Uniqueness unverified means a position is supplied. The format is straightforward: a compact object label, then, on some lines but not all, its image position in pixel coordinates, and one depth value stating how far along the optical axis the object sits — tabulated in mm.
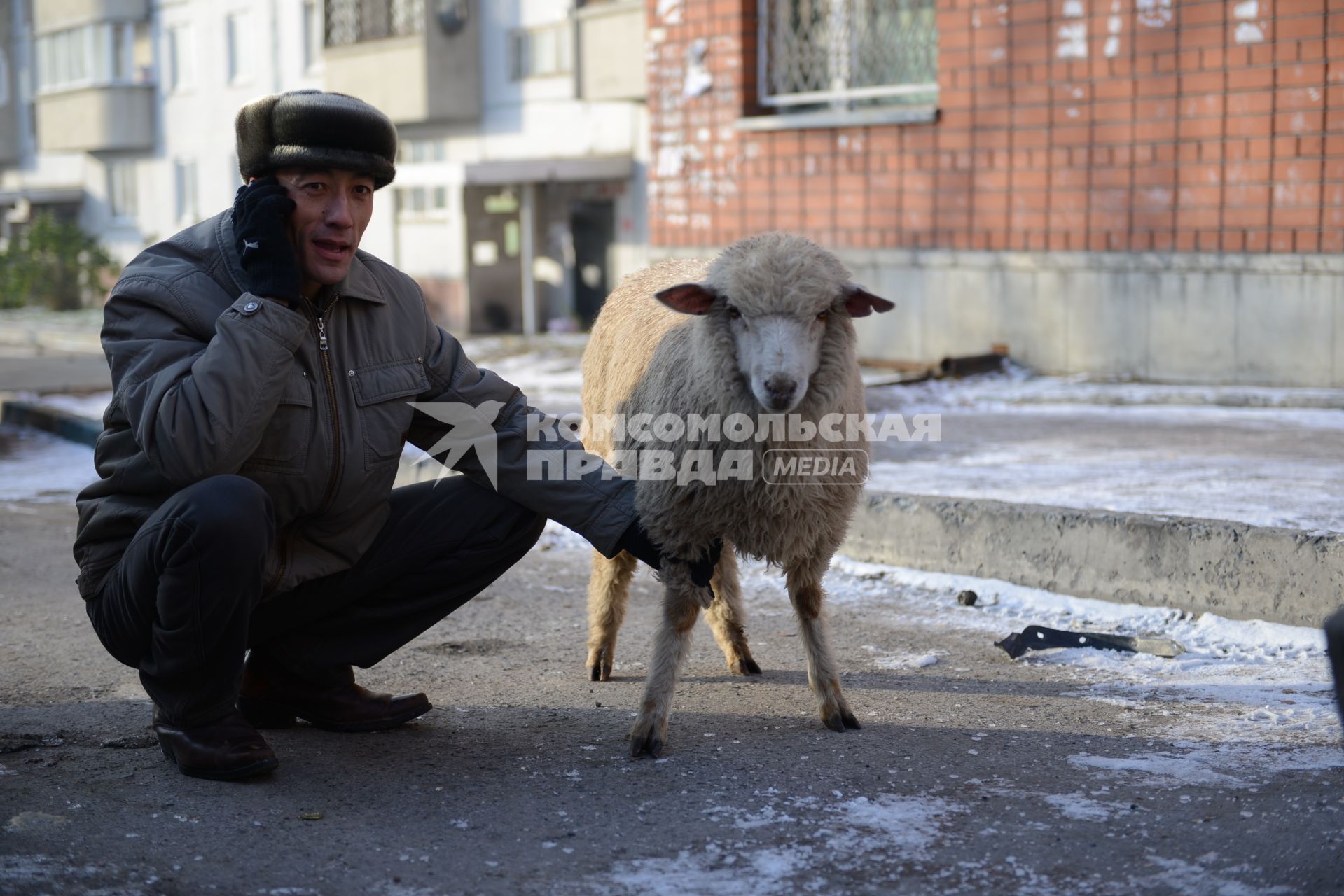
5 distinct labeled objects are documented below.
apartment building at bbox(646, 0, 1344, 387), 9188
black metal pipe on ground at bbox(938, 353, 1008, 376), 10172
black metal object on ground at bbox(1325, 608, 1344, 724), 2203
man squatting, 3061
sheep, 3324
